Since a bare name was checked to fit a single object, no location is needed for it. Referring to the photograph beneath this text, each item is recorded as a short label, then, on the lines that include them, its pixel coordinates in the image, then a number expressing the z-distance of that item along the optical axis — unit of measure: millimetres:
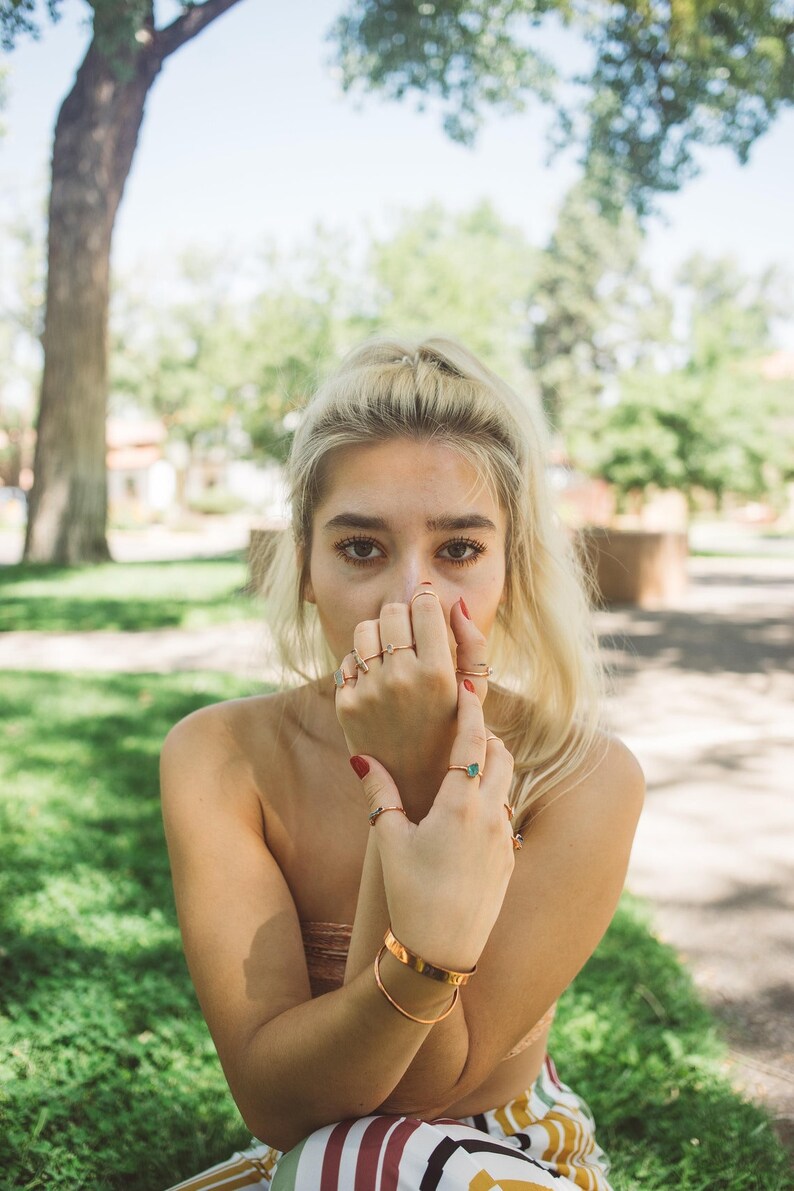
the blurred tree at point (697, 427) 24266
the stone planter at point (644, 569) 14070
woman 1370
